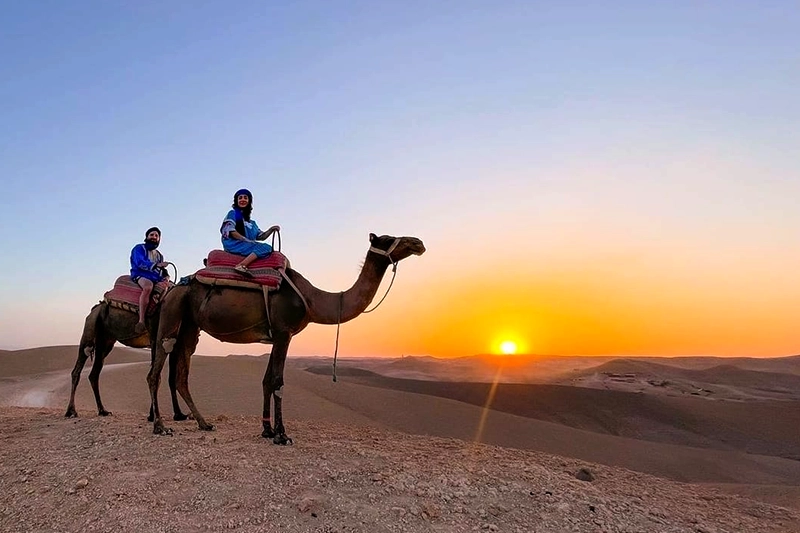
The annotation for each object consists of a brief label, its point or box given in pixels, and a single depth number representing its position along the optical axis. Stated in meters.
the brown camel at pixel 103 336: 10.02
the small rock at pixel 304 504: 5.65
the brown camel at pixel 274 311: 8.10
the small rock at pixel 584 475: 7.80
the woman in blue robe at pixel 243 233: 8.52
